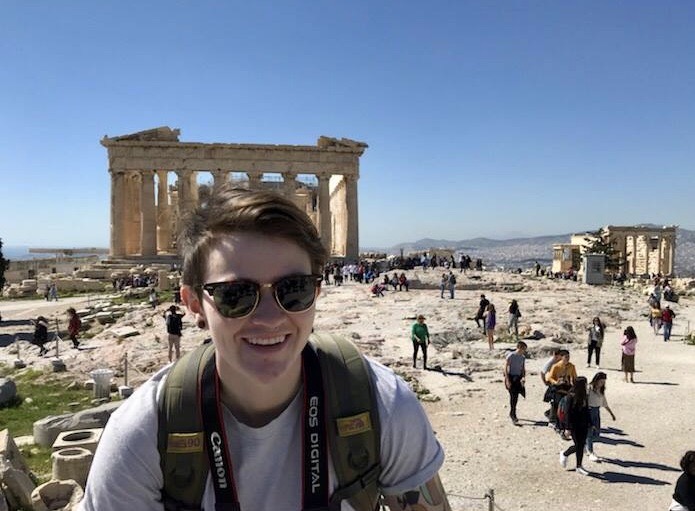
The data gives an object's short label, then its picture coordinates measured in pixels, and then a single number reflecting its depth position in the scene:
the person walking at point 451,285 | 23.53
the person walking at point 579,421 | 7.39
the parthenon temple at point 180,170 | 41.41
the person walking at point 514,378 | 9.51
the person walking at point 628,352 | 11.96
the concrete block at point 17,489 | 5.35
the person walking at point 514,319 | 16.91
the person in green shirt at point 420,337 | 13.02
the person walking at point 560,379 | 8.58
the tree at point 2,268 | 26.91
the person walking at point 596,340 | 13.42
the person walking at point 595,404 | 8.01
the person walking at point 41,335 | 16.53
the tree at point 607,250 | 46.44
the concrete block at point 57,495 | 5.31
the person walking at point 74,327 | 17.02
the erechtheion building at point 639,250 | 54.88
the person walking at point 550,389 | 8.72
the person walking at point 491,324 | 15.12
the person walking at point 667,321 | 16.72
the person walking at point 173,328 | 13.59
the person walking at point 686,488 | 5.24
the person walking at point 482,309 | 17.55
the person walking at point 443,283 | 24.02
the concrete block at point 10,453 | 6.02
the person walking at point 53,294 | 29.77
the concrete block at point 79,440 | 6.87
